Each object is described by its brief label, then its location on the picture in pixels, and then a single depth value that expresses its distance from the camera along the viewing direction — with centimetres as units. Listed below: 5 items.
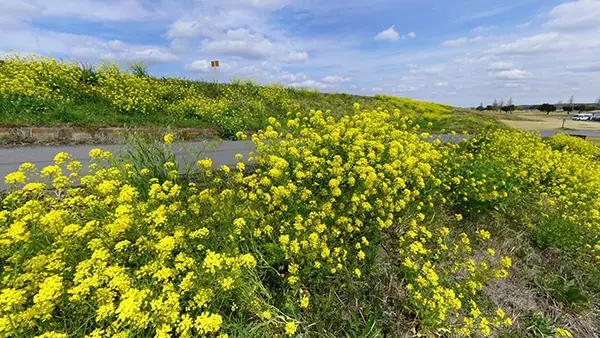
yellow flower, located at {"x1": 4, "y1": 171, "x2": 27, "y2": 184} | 191
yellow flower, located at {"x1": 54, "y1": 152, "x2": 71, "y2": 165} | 237
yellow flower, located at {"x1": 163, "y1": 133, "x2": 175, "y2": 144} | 278
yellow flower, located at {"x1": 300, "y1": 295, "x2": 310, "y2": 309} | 187
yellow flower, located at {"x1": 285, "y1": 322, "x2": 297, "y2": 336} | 166
